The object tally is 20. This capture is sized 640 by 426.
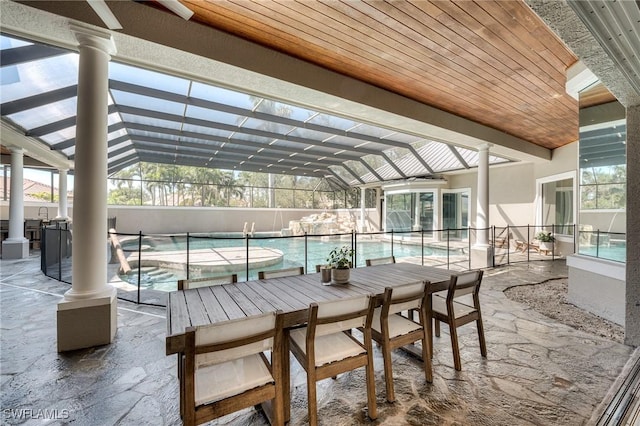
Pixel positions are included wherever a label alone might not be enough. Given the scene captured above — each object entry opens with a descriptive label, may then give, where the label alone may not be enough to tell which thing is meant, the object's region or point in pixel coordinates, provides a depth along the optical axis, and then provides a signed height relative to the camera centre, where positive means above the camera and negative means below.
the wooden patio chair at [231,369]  1.39 -0.96
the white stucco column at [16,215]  6.90 -0.18
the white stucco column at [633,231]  2.88 -0.19
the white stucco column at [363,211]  16.53 -0.04
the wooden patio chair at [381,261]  3.53 -0.66
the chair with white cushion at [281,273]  2.76 -0.65
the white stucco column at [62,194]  9.62 +0.49
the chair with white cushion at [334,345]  1.73 -0.95
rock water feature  15.85 -0.84
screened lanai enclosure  4.36 +2.31
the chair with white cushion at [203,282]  2.38 -0.66
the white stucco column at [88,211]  2.68 -0.02
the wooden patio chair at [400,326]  2.09 -0.97
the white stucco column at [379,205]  16.05 +0.35
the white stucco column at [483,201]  6.82 +0.27
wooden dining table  1.75 -0.68
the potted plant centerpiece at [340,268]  2.58 -0.54
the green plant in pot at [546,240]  8.52 -0.86
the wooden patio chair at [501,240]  9.79 -1.00
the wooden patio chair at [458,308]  2.50 -0.97
